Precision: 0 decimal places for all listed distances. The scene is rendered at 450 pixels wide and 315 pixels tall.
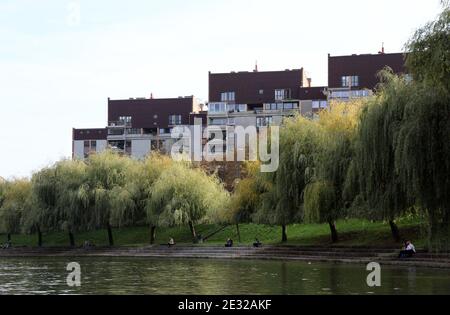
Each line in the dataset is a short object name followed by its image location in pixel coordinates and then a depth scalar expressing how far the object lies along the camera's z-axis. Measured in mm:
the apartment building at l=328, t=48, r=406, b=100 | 109750
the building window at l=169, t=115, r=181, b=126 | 134375
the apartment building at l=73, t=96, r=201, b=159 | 134875
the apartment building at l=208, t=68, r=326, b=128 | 118688
